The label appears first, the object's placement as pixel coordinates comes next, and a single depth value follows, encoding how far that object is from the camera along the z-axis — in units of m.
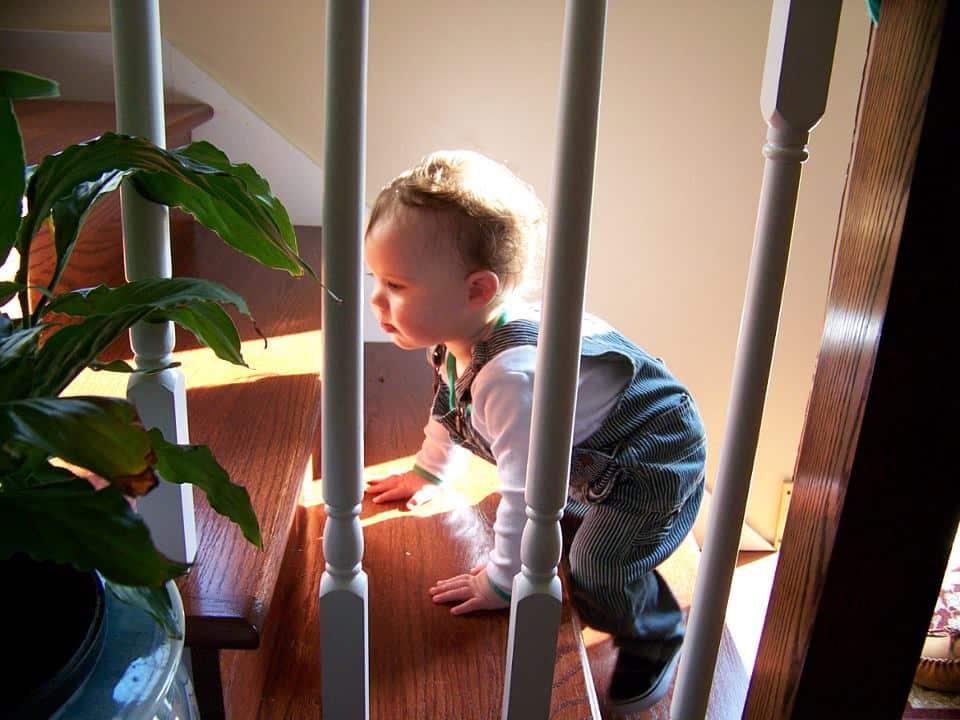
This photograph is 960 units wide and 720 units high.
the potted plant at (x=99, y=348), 0.46
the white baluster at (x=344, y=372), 0.61
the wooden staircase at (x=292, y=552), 0.86
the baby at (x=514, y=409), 1.12
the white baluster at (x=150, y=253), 0.64
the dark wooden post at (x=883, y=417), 0.64
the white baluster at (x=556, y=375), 0.63
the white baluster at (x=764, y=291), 0.67
